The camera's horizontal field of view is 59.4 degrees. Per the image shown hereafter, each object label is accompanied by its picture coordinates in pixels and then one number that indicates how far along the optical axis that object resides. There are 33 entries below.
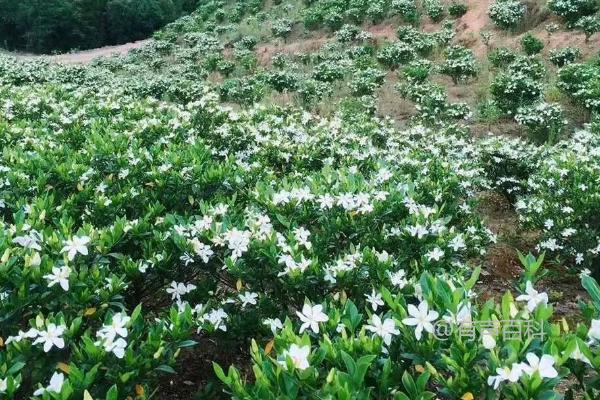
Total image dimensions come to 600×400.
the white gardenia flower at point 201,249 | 2.53
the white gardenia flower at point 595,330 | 1.38
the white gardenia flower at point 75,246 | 2.30
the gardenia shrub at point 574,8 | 12.27
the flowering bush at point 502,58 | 11.59
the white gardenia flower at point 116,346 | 1.79
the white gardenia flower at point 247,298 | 2.43
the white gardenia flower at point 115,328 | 1.86
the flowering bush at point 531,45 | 11.87
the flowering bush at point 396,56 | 13.33
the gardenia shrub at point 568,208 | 4.21
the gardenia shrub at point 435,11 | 15.81
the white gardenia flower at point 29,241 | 2.34
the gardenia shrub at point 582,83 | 8.23
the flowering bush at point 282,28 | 18.92
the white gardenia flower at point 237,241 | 2.47
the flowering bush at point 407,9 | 16.20
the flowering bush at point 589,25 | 11.52
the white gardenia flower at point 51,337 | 1.85
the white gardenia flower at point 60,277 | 2.09
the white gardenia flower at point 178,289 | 2.50
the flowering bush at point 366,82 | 10.88
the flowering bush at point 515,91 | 8.93
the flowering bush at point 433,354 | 1.36
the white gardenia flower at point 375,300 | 2.09
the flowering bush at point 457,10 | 15.48
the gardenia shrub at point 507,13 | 13.48
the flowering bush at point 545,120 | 7.67
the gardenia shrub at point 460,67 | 11.30
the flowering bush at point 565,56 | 10.78
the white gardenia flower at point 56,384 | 1.59
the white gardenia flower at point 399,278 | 2.32
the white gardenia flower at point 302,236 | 2.58
